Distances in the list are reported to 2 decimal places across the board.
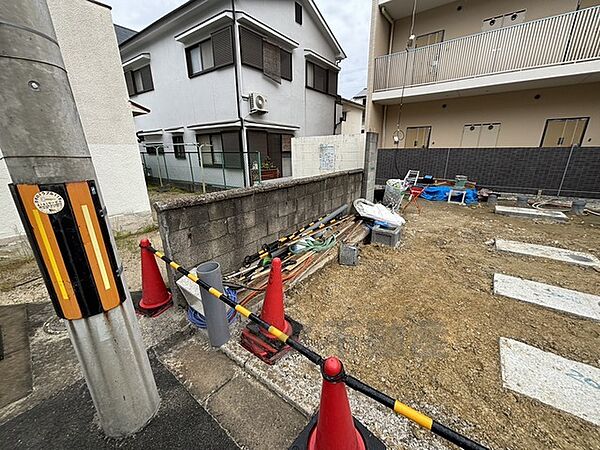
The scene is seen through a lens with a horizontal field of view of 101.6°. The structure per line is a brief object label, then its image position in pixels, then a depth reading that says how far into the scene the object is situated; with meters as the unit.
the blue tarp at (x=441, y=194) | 8.01
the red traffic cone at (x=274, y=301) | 2.09
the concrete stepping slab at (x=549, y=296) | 2.74
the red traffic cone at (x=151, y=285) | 2.58
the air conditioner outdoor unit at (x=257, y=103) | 8.38
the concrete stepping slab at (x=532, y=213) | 6.03
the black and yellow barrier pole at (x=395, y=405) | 0.94
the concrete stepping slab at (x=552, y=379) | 1.75
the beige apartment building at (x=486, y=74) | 7.12
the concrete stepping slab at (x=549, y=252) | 3.88
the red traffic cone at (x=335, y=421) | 1.19
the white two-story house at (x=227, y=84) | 8.20
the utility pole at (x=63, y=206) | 0.97
